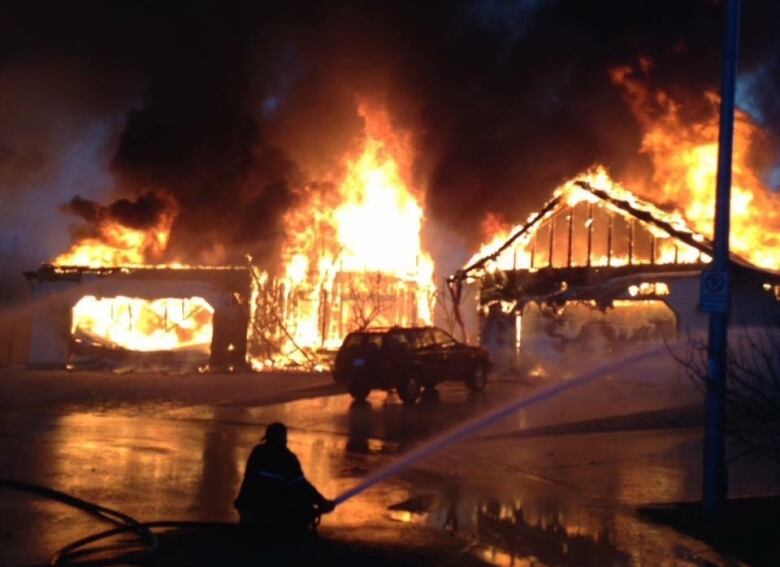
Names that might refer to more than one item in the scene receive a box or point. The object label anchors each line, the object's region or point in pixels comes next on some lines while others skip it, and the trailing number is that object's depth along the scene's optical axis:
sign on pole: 9.94
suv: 22.25
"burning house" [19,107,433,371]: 33.44
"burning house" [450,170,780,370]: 24.86
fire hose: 7.50
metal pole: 9.80
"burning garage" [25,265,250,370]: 33.22
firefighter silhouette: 8.64
